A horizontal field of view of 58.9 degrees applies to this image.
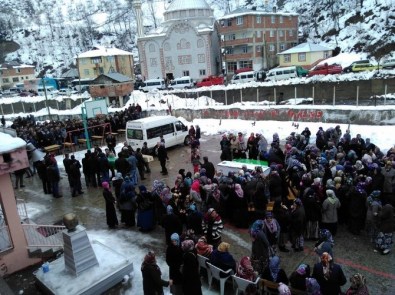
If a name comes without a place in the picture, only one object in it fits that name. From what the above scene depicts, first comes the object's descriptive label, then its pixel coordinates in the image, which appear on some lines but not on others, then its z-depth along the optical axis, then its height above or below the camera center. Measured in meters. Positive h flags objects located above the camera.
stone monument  7.59 -3.59
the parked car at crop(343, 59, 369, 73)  39.58 -0.70
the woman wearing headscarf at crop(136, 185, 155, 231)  9.96 -3.74
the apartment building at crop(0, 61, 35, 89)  81.38 +2.89
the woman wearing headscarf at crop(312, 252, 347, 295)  5.94 -3.58
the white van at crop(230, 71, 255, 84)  42.41 -1.11
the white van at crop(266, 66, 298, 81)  40.88 -0.97
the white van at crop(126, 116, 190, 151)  17.83 -2.85
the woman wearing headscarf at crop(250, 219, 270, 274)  7.22 -3.72
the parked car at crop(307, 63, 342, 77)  38.78 -0.92
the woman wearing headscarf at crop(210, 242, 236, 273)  6.88 -3.68
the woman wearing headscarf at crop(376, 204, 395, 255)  7.93 -3.86
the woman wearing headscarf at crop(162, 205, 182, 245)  8.56 -3.56
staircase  9.11 -4.08
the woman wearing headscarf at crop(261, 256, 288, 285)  6.46 -3.74
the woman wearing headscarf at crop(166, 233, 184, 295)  6.95 -3.71
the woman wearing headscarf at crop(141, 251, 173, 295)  6.40 -3.60
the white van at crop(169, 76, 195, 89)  45.21 -1.29
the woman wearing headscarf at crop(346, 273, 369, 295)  5.36 -3.40
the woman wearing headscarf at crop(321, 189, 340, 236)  8.55 -3.54
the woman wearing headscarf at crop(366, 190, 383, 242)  8.27 -3.56
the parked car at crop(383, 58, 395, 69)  36.66 -0.79
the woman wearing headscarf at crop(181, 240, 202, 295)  6.50 -3.61
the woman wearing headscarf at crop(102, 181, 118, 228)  10.25 -3.81
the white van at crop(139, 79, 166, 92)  47.08 -1.23
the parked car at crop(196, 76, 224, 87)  43.81 -1.32
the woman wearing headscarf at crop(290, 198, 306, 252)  8.21 -3.68
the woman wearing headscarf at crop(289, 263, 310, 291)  6.15 -3.69
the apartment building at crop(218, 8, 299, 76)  52.28 +4.50
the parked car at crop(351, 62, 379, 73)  37.91 -0.91
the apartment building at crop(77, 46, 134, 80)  63.12 +3.21
